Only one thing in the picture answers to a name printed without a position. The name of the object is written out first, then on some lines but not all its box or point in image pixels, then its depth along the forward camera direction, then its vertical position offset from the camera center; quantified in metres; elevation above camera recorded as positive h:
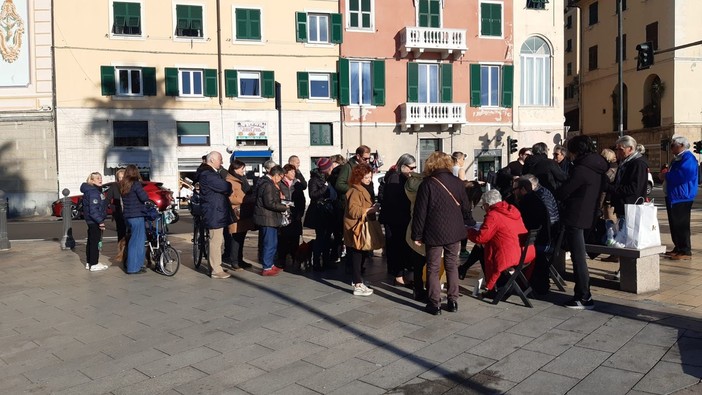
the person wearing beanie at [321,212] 9.09 -0.63
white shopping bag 6.92 -0.70
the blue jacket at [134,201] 9.59 -0.45
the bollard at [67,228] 13.09 -1.20
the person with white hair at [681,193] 9.02 -0.43
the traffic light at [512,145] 30.84 +1.10
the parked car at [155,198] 21.19 -0.92
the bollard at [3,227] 13.25 -1.16
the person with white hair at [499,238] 6.62 -0.78
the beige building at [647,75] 38.81 +6.24
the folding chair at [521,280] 6.53 -1.25
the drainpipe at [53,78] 27.31 +4.31
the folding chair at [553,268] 6.93 -1.17
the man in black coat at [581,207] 6.48 -0.44
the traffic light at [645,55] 21.08 +3.83
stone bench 6.98 -1.20
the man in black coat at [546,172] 8.48 -0.08
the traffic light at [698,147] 31.72 +0.90
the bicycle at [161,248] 9.53 -1.21
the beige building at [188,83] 27.58 +4.19
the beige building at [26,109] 27.39 +2.96
